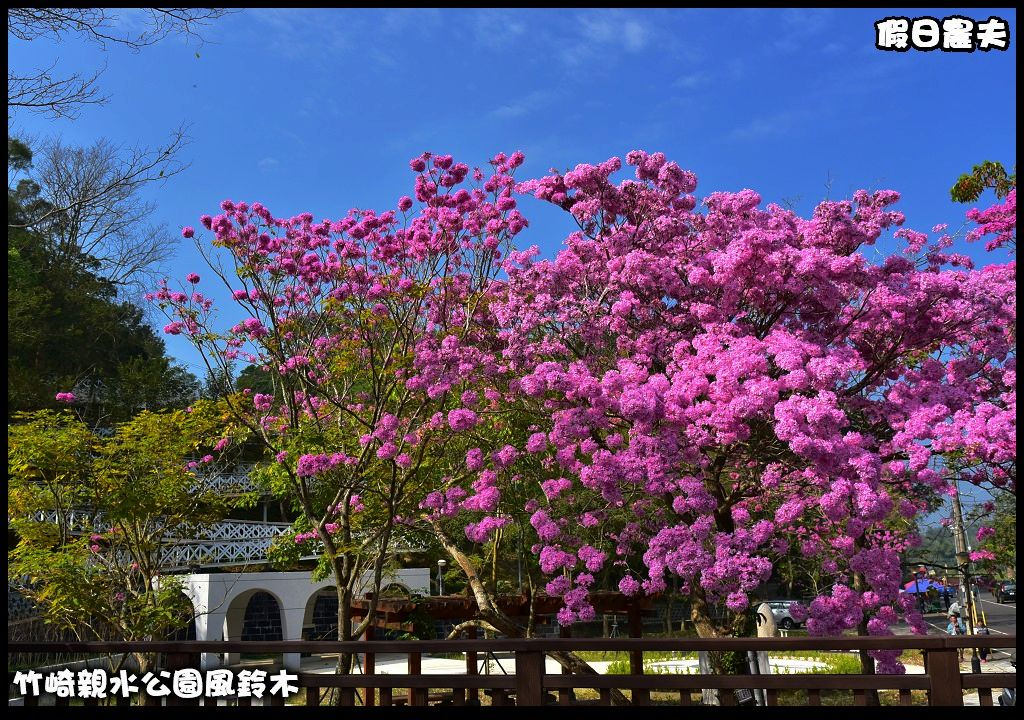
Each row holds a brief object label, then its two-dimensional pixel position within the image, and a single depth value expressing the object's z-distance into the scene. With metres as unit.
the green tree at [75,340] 20.75
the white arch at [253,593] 17.17
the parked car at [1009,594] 28.38
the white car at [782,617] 26.53
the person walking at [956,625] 15.39
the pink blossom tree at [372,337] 7.95
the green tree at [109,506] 8.83
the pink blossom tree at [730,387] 5.98
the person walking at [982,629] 16.58
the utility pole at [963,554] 8.45
